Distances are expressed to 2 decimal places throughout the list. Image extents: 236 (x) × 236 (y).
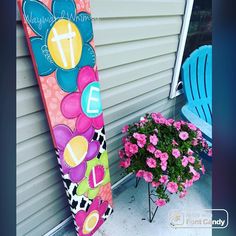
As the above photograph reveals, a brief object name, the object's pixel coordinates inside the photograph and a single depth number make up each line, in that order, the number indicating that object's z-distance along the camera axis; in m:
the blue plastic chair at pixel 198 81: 2.49
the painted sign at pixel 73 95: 1.21
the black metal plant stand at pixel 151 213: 1.91
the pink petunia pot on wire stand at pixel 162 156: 1.71
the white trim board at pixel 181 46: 2.31
